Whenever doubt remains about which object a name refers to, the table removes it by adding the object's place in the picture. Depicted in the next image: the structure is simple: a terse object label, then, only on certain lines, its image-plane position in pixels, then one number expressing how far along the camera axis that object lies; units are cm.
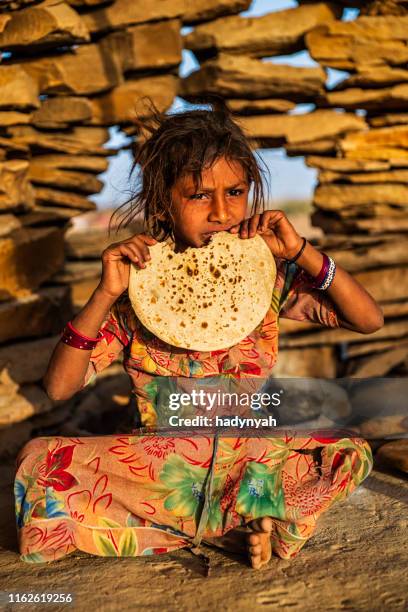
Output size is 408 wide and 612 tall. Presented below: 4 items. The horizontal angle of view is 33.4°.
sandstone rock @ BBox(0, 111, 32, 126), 325
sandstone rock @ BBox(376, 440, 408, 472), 262
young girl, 206
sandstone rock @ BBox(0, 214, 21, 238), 325
